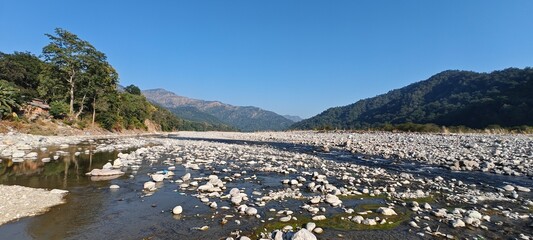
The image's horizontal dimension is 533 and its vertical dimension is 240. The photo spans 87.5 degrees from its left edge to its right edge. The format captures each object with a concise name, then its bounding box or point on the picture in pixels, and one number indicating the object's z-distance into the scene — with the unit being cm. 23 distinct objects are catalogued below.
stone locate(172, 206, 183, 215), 630
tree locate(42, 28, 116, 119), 4044
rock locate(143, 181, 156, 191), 861
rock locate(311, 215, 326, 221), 607
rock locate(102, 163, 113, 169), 1179
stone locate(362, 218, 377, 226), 585
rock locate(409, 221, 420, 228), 571
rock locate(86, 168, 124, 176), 1058
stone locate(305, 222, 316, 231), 545
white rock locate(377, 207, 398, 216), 638
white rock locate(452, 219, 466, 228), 564
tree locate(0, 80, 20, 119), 3026
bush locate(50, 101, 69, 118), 3803
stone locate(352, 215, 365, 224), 596
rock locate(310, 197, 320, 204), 727
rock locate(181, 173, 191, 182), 983
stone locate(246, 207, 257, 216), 631
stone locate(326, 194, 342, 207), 717
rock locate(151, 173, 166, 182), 966
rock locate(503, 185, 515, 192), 881
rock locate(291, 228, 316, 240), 475
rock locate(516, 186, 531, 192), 876
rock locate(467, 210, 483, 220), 608
